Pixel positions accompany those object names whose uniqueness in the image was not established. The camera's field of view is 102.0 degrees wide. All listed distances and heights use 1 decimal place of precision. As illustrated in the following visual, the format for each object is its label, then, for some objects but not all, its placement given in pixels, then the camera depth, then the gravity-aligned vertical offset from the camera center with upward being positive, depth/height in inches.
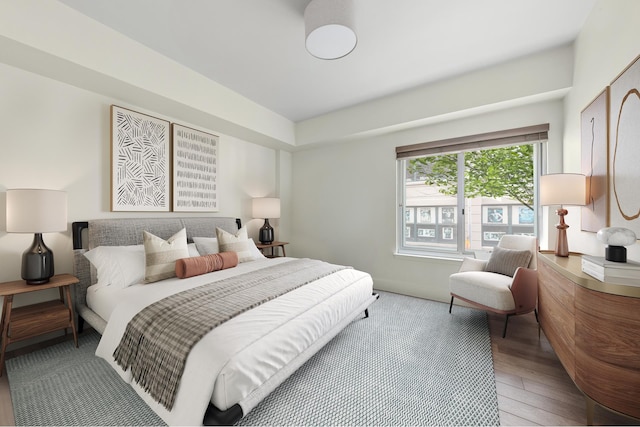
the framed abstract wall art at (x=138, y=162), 105.0 +21.3
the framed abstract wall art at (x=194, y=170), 125.6 +21.1
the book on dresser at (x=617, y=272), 48.0 -11.4
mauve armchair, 94.1 -26.5
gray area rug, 57.6 -45.6
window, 120.3 +11.0
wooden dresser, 47.5 -25.5
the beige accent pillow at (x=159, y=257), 88.5 -16.3
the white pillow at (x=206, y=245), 115.8 -15.6
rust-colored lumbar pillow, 90.7 -19.7
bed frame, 71.0 -11.5
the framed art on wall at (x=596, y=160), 71.8 +16.1
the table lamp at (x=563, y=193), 79.7 +6.1
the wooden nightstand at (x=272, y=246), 156.6 -21.4
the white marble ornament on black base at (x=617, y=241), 53.2 -6.0
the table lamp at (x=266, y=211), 158.1 +0.2
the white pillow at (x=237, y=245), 116.0 -15.2
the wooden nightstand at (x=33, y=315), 73.0 -31.5
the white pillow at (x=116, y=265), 86.9 -18.7
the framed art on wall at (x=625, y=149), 59.2 +15.6
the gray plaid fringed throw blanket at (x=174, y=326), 52.5 -25.8
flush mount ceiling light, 70.7 +52.3
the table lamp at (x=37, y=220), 76.0 -2.8
